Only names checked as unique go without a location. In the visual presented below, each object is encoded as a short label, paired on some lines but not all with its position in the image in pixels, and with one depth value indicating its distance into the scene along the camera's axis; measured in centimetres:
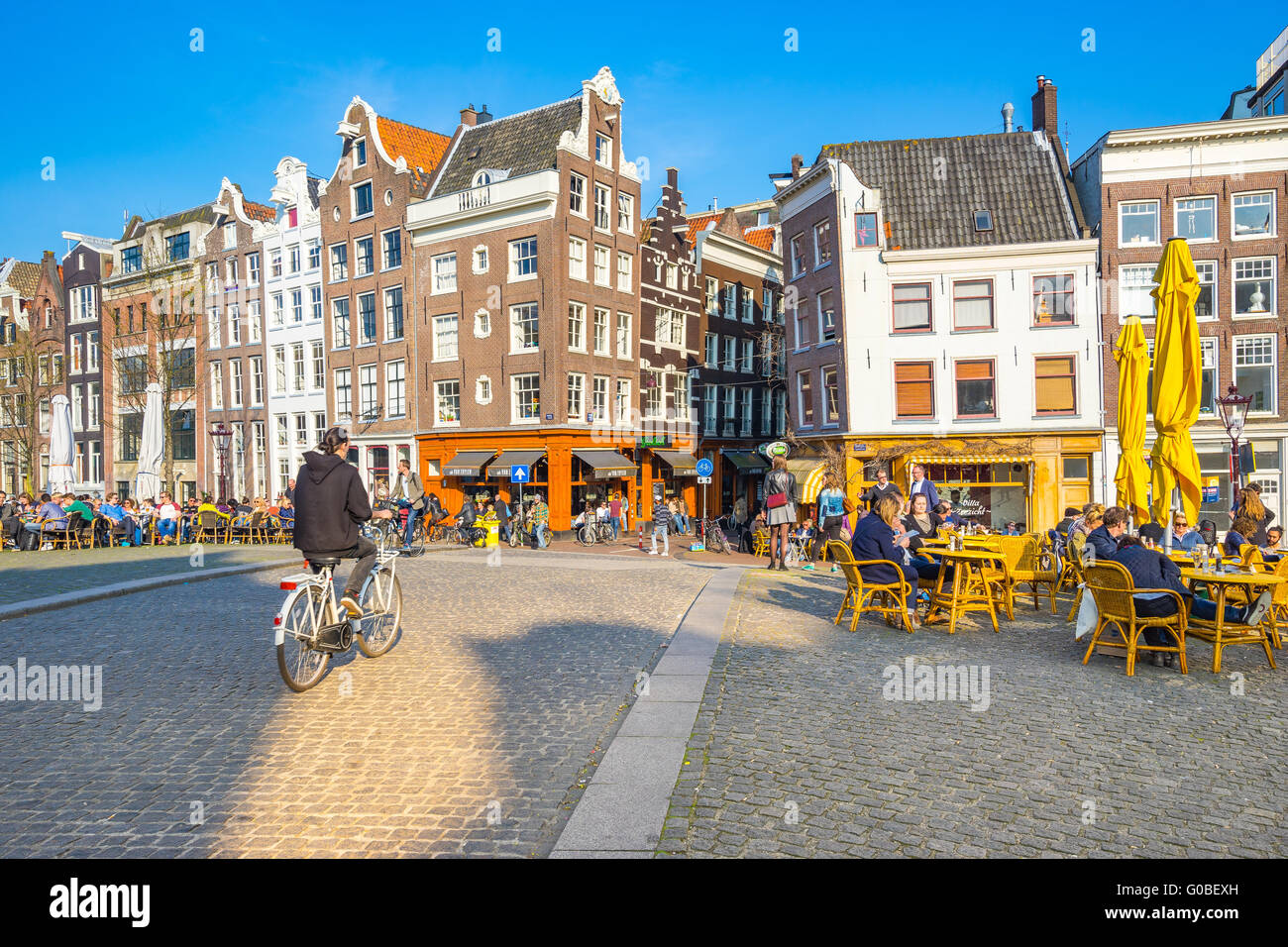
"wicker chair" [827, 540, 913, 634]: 905
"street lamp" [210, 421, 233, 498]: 3938
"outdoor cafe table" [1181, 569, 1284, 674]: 704
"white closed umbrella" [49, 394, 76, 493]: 2623
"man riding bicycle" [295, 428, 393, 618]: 689
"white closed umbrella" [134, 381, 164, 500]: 2639
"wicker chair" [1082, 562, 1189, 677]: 706
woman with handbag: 1448
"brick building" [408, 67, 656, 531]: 3192
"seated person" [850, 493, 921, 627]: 912
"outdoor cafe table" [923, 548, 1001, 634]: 907
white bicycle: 636
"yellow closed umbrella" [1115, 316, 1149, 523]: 1232
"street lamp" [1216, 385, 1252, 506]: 1866
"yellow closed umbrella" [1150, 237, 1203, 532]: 1030
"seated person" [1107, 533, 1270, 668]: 719
